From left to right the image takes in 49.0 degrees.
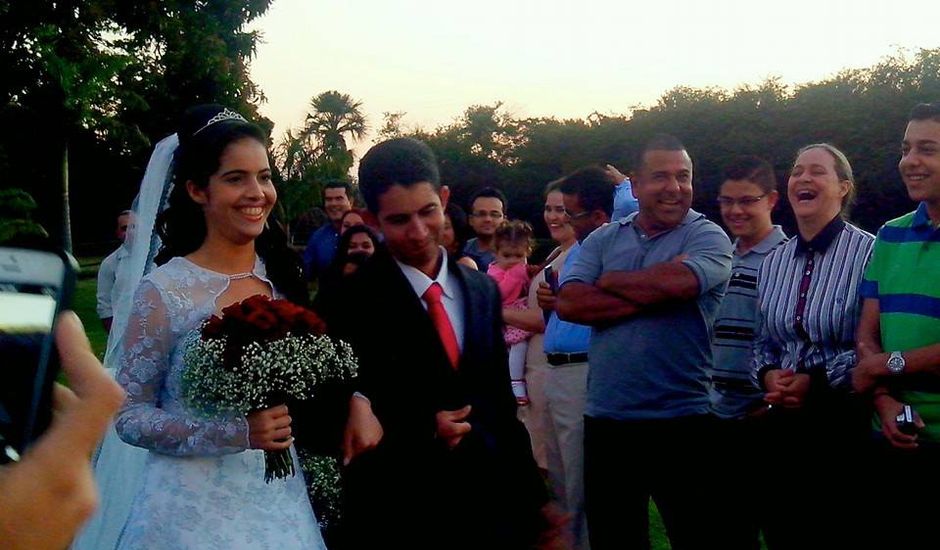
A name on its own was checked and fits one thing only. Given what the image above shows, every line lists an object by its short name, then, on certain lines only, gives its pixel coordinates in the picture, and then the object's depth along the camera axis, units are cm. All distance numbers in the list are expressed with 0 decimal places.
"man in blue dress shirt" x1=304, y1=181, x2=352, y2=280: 959
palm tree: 7138
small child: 785
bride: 339
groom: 329
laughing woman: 503
